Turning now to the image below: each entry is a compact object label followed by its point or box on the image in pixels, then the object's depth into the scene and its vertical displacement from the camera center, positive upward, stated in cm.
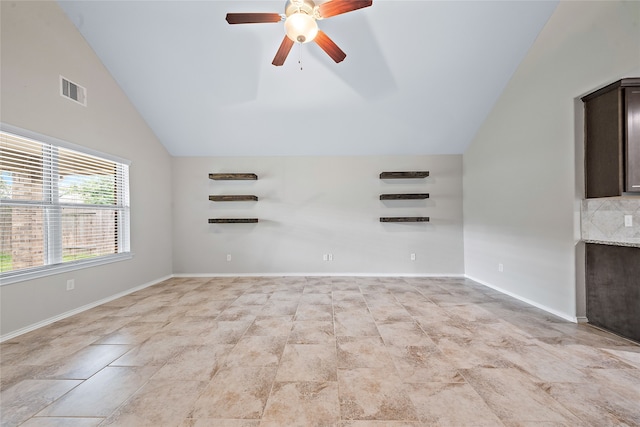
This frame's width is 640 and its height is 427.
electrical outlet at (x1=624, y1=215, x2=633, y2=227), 236 -9
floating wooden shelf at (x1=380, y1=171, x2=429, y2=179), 493 +80
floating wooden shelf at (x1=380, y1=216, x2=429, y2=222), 495 -11
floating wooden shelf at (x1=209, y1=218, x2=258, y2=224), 501 -9
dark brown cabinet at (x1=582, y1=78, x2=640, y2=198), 234 +74
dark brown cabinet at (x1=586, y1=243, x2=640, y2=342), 235 -79
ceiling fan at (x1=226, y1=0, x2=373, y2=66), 216 +183
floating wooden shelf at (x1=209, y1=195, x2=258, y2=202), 497 +36
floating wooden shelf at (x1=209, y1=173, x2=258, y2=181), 496 +81
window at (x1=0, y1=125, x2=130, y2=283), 261 +14
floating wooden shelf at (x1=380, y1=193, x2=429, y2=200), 488 +35
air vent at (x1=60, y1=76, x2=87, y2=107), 309 +166
